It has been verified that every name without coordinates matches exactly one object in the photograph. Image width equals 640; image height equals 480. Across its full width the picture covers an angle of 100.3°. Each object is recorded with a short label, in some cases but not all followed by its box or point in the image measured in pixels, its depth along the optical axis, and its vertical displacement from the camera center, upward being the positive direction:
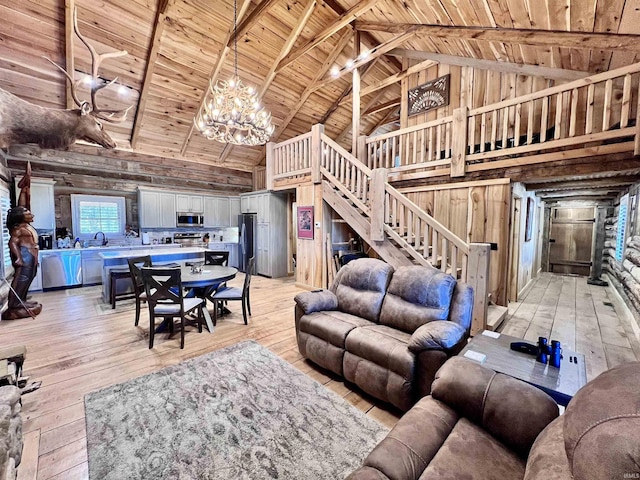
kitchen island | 4.86 -0.69
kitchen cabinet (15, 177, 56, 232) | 5.48 +0.38
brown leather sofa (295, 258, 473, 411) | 2.04 -0.94
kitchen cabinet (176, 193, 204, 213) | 7.54 +0.59
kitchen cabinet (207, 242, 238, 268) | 8.09 -0.76
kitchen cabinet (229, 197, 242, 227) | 8.52 +0.44
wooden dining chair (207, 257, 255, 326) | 3.86 -1.05
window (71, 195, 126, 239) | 6.20 +0.17
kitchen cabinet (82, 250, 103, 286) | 5.97 -1.03
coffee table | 1.50 -0.90
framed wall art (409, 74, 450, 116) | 5.39 +2.75
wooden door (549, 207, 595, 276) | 7.43 -0.33
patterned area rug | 1.65 -1.49
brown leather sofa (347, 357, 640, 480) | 0.70 -0.85
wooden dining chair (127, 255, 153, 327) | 3.56 -0.87
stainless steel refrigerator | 7.67 -0.32
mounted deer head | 2.94 +1.28
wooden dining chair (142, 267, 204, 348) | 3.08 -0.85
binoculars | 1.75 -0.84
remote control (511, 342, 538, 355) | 1.90 -0.87
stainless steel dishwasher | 5.54 -0.99
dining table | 3.47 -0.73
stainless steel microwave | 7.56 +0.12
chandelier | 3.80 +1.62
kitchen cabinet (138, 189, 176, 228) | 6.92 +0.38
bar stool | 4.59 -0.94
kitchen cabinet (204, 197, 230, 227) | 8.07 +0.37
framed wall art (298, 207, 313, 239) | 5.86 +0.06
